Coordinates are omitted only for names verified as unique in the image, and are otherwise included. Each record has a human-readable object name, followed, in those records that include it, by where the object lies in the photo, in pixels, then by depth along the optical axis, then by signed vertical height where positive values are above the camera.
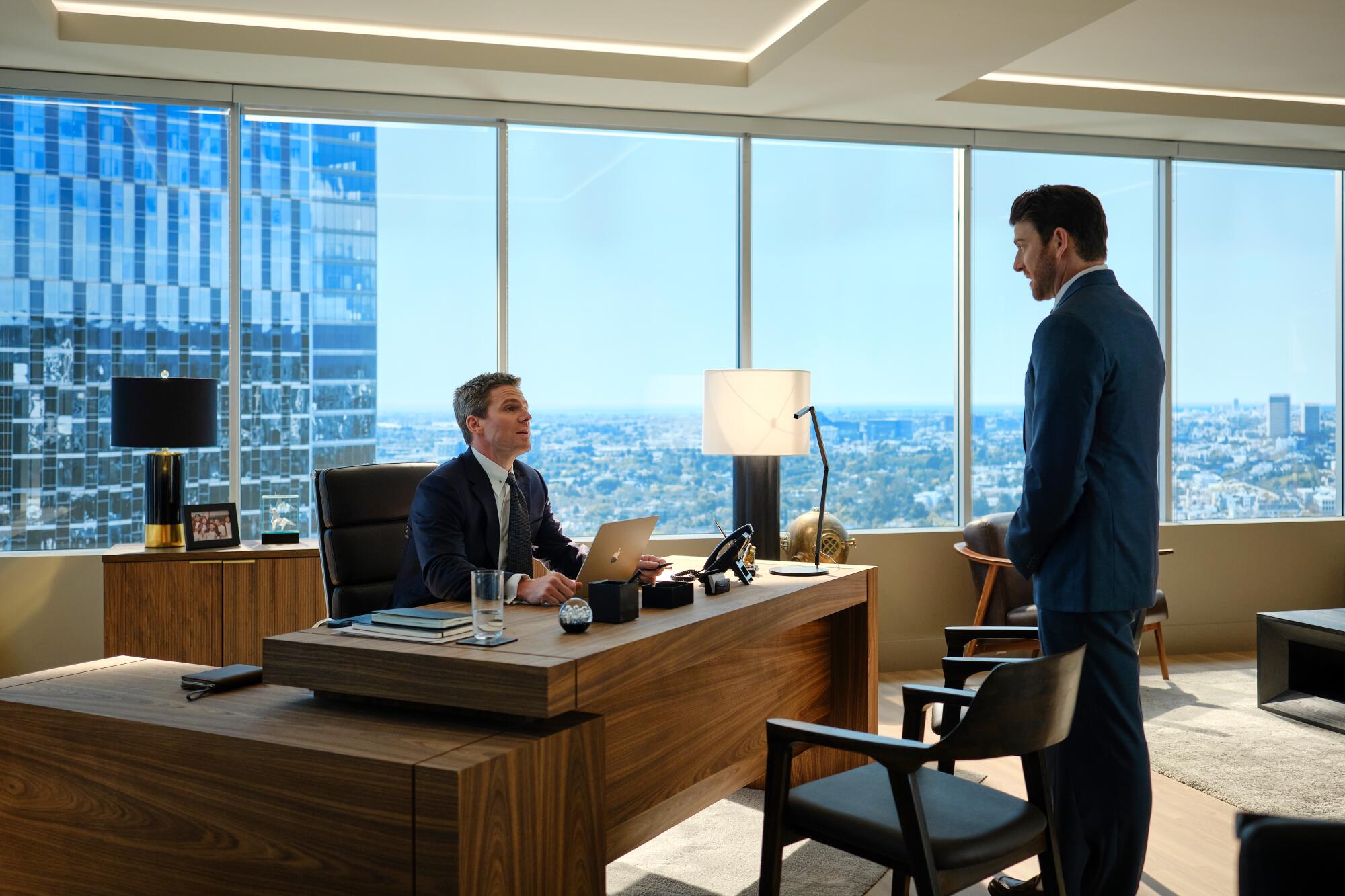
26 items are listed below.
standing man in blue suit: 2.33 -0.23
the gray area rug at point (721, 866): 2.85 -1.28
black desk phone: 2.95 -0.36
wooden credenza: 4.09 -0.69
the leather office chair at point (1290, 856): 1.08 -0.45
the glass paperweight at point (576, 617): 2.24 -0.41
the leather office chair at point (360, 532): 3.07 -0.31
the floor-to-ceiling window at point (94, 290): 4.68 +0.67
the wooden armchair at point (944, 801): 1.82 -0.75
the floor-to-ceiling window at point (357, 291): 4.94 +0.71
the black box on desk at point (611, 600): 2.36 -0.39
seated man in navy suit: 2.85 -0.23
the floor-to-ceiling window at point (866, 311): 5.55 +0.70
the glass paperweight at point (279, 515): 4.67 -0.39
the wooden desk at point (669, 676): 1.99 -0.55
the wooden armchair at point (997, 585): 4.77 -0.73
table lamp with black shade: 4.15 +0.03
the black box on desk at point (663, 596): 2.58 -0.41
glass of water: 2.13 -0.36
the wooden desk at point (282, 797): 1.75 -0.68
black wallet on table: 2.24 -0.56
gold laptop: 2.55 -0.30
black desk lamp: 3.27 -0.44
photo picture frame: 4.31 -0.40
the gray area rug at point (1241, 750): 3.51 -1.24
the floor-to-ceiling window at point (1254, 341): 6.05 +0.59
